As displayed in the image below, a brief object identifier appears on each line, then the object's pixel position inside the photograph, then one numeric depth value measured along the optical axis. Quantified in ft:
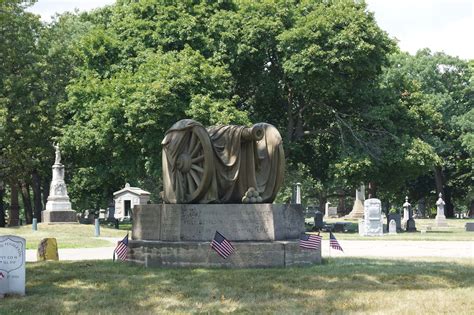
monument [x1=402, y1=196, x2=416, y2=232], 134.41
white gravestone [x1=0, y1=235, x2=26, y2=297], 35.68
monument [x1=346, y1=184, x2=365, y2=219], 220.23
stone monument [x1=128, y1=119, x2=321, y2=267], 45.62
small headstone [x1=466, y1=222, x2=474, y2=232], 130.03
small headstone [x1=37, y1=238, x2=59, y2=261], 54.80
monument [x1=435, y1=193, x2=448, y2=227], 165.01
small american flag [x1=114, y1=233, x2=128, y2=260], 49.74
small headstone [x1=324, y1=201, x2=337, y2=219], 282.05
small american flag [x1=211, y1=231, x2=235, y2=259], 44.19
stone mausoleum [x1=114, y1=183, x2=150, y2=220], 190.60
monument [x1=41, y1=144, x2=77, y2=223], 125.39
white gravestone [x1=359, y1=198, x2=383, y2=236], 112.16
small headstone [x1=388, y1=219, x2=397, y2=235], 120.37
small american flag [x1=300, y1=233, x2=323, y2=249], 47.11
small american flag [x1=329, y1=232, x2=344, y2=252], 52.65
